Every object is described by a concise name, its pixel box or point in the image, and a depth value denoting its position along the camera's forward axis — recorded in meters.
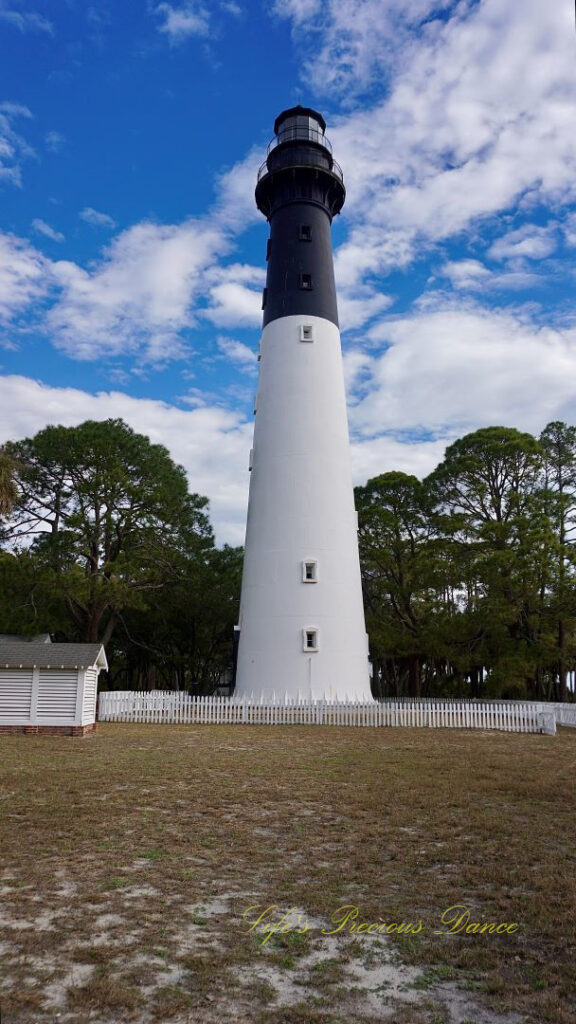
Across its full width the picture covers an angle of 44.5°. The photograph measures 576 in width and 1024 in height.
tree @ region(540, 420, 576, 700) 26.06
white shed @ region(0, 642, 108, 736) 16.59
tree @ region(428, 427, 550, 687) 26.38
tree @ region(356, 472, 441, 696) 31.25
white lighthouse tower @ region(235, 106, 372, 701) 22.25
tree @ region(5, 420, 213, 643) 26.48
